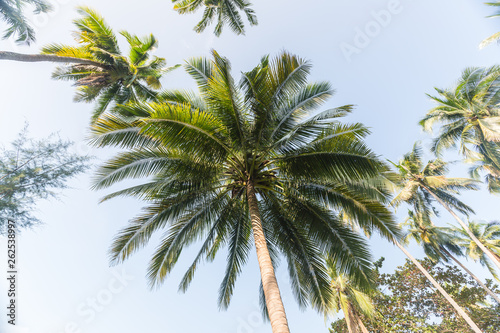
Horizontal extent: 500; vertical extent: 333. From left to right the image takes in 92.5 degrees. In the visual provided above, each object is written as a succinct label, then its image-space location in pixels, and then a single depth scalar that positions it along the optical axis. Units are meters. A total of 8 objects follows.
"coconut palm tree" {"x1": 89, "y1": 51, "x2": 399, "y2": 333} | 6.06
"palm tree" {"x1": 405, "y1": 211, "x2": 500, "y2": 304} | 21.45
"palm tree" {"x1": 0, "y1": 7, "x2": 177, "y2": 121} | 8.99
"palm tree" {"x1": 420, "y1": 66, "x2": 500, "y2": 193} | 16.08
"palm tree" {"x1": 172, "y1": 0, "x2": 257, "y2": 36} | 12.46
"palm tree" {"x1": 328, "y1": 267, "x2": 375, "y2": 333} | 15.63
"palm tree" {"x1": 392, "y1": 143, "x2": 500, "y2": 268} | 19.67
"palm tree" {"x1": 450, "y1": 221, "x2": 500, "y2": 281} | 23.94
